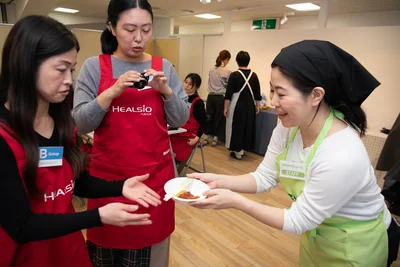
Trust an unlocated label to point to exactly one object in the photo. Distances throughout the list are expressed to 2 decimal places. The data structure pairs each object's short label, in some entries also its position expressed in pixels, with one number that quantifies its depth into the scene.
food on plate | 1.05
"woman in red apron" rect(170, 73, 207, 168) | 3.17
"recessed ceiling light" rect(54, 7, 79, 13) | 7.97
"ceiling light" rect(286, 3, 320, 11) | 5.48
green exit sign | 7.13
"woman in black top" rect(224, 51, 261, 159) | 4.14
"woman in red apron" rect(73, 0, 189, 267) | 1.13
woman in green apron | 0.87
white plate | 1.15
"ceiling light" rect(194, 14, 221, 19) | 7.76
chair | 3.49
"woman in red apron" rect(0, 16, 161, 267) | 0.74
